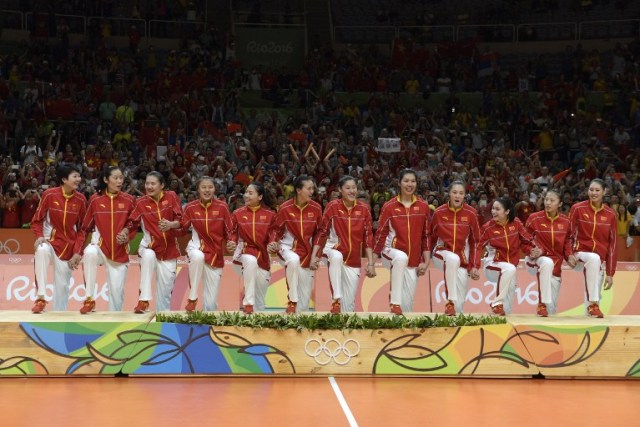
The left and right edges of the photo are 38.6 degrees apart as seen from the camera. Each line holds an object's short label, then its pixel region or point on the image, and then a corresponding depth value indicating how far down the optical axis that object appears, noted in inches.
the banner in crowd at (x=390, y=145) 963.3
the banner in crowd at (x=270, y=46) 1219.9
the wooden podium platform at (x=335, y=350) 430.0
